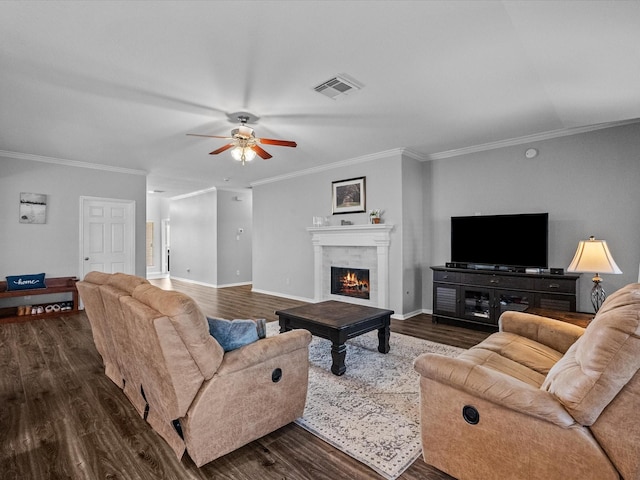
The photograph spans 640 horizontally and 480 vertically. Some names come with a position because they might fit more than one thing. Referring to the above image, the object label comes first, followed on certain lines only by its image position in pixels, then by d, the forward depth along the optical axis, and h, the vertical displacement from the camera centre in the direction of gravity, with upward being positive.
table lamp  2.94 -0.19
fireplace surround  5.47 -0.25
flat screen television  4.32 +0.00
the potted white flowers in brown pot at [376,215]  5.52 +0.43
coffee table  3.13 -0.81
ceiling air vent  3.01 +1.43
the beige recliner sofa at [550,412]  1.31 -0.76
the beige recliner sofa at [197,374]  1.74 -0.77
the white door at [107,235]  6.19 +0.14
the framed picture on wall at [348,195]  5.87 +0.82
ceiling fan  3.71 +1.10
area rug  2.03 -1.26
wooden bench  5.11 -0.80
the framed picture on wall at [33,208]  5.55 +0.58
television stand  3.98 -0.69
